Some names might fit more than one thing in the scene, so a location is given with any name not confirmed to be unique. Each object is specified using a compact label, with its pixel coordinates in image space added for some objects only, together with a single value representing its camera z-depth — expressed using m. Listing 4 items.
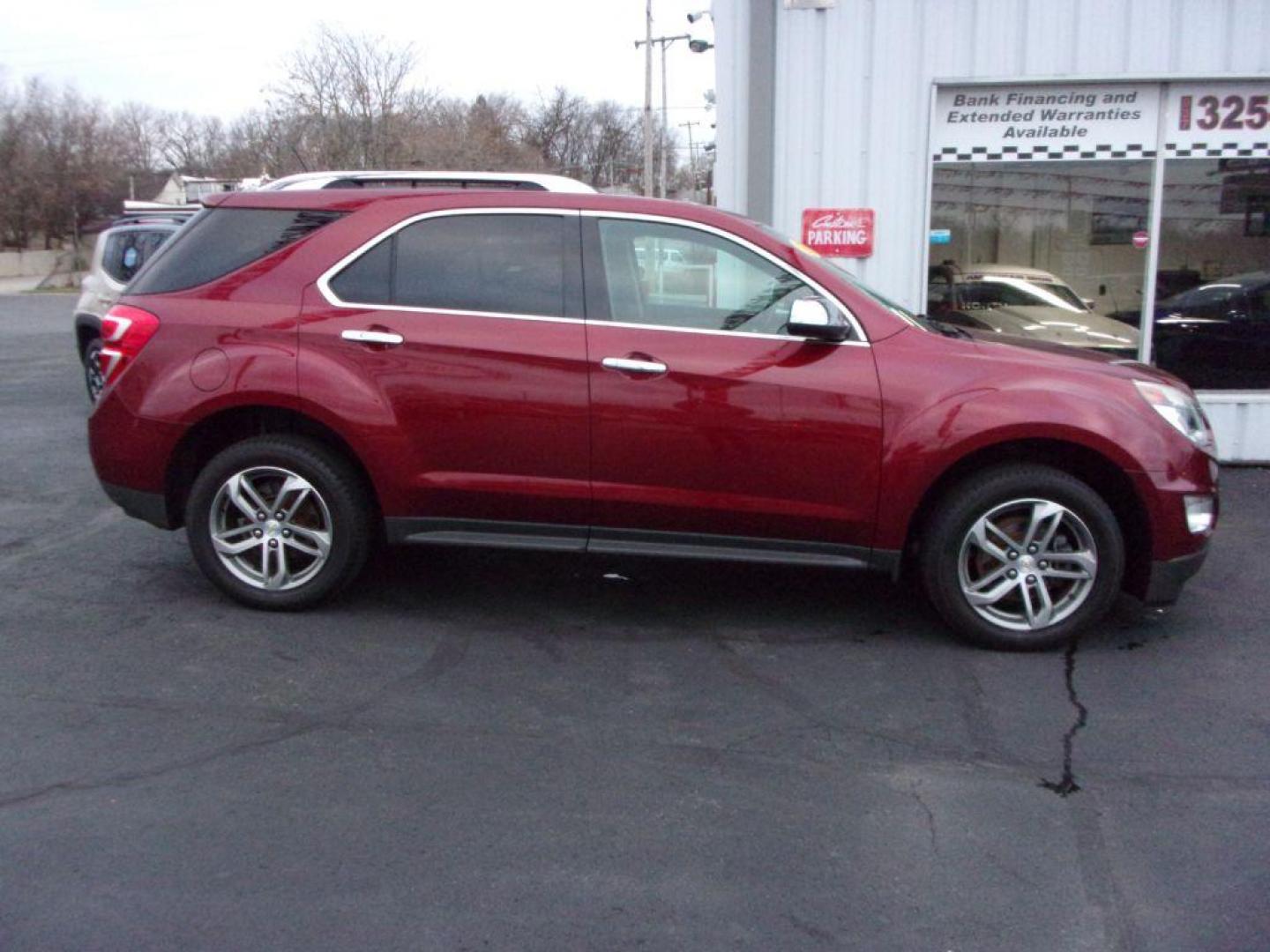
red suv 5.15
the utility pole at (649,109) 39.22
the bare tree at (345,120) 35.62
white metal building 8.60
